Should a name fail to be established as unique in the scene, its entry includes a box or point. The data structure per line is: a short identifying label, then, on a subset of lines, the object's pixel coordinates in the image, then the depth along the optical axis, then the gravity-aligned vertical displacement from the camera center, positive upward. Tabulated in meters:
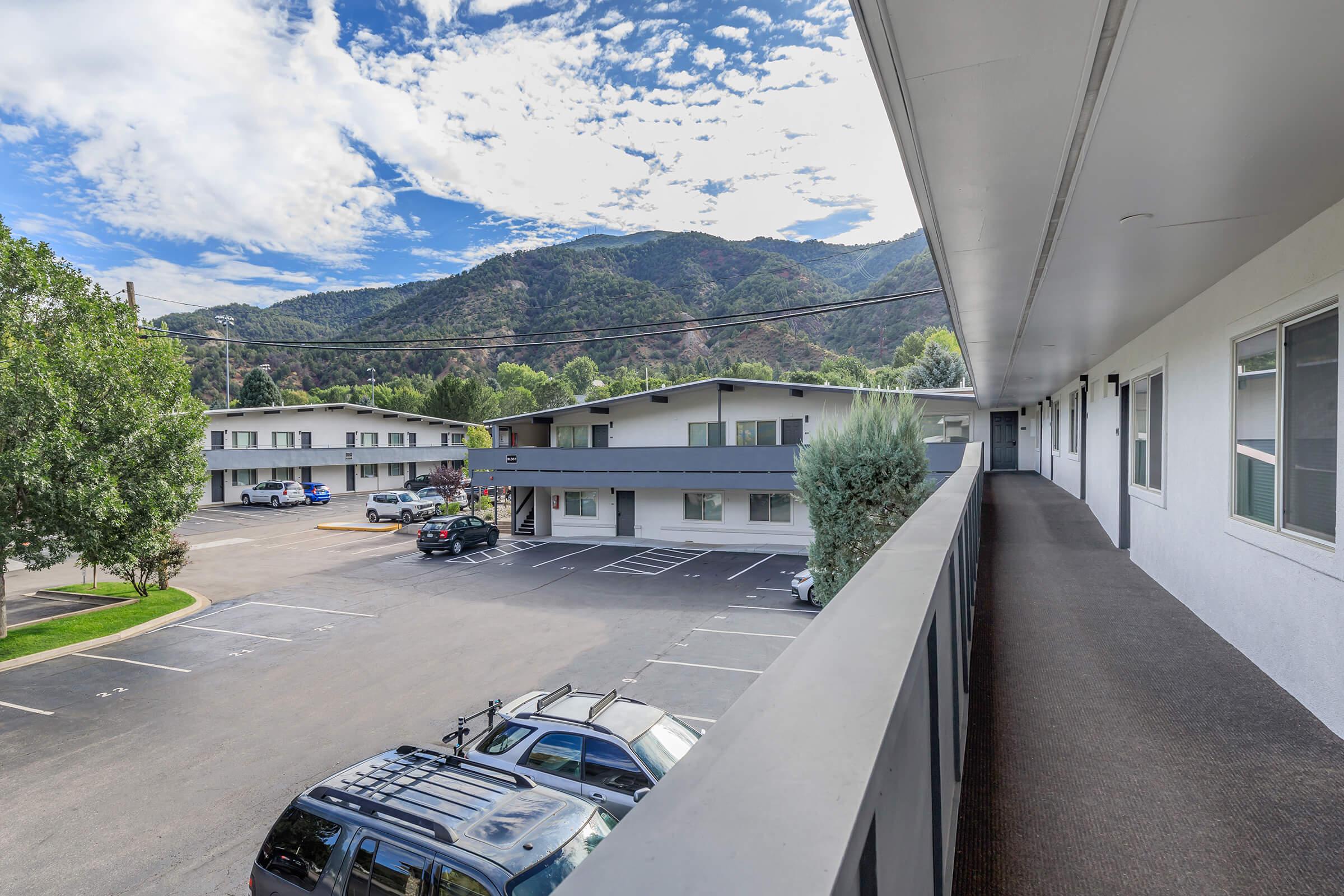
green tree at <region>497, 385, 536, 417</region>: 80.75 +4.78
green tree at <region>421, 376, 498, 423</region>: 68.56 +4.13
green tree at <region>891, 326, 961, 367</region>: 75.62 +10.48
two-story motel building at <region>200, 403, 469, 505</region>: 41.38 -0.41
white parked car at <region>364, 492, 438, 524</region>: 34.94 -3.54
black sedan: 25.62 -3.68
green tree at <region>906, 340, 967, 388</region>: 51.91 +5.09
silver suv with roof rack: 6.40 -3.16
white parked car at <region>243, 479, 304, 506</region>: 41.03 -3.20
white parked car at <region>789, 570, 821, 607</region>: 16.53 -3.77
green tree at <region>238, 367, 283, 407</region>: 67.69 +5.29
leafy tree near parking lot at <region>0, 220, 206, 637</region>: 13.71 +0.46
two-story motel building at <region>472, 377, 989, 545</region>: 25.41 -0.81
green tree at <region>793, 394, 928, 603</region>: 10.28 -0.76
